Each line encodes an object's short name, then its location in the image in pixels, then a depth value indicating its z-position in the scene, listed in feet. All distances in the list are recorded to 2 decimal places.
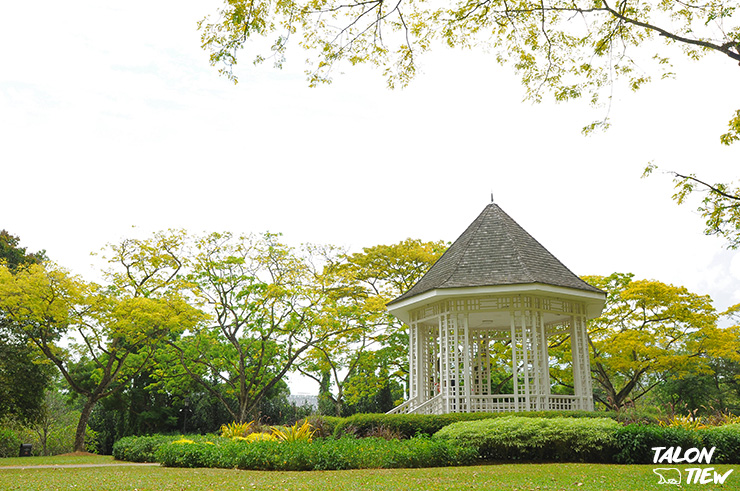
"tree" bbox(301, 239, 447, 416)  76.28
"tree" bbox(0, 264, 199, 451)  62.59
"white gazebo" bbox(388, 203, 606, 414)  46.89
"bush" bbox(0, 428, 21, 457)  84.89
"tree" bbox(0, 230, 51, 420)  58.80
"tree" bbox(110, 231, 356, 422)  79.25
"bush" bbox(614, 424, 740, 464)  32.04
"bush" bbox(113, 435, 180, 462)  50.42
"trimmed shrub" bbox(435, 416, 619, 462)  33.01
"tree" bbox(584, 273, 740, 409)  71.41
